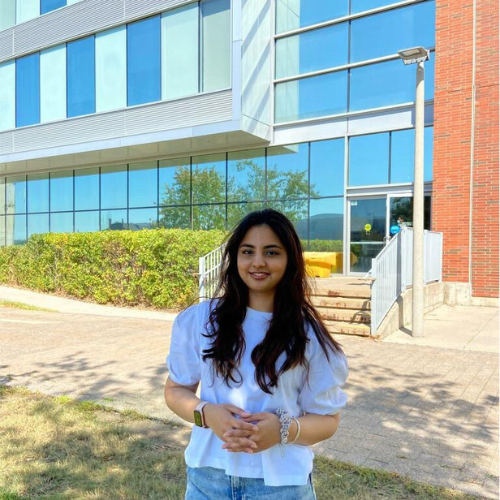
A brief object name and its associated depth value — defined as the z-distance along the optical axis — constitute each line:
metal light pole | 7.87
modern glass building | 13.39
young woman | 1.54
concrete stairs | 8.36
